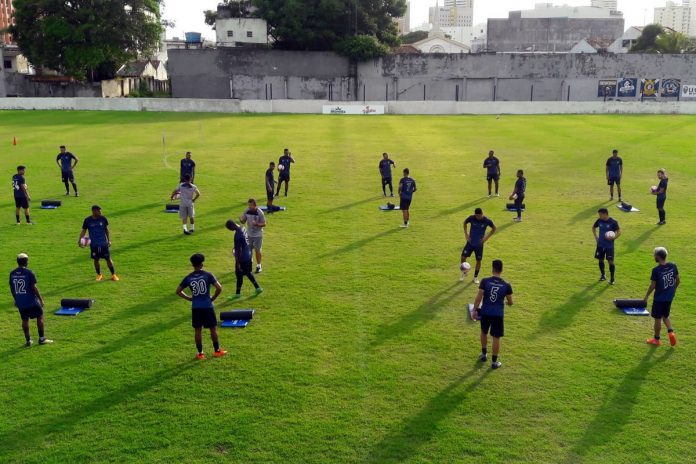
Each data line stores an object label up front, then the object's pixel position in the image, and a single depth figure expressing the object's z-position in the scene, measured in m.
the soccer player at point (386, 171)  24.39
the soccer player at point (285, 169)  24.88
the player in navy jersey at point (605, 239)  14.83
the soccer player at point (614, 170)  23.38
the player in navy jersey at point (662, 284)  11.52
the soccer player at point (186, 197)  19.33
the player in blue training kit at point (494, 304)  10.76
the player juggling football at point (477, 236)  14.89
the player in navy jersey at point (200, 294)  11.04
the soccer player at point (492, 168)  24.66
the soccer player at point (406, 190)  19.73
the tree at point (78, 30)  69.94
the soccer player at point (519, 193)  20.36
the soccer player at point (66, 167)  24.50
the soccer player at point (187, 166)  23.23
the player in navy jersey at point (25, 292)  11.43
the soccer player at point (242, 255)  14.23
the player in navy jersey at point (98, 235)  15.34
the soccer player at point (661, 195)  19.77
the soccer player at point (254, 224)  15.50
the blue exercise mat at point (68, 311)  13.71
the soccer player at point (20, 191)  20.16
